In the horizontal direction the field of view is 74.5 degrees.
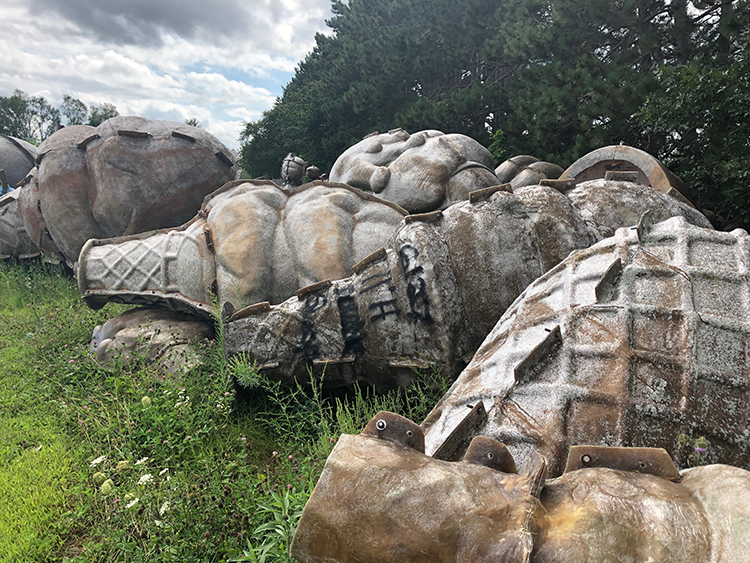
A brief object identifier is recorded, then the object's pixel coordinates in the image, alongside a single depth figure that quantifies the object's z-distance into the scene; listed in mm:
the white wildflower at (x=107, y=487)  2416
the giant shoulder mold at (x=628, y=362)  1499
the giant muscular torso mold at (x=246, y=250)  3926
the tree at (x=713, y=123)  4641
